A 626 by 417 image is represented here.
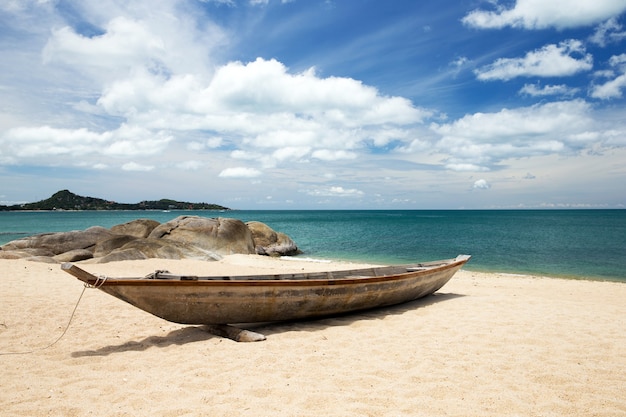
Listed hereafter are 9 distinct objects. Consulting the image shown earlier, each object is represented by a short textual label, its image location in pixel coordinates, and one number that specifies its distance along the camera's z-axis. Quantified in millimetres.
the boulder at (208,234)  21562
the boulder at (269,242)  26547
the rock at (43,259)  15623
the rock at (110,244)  19141
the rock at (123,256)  16734
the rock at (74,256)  17095
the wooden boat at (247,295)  5898
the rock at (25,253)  16164
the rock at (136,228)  24609
